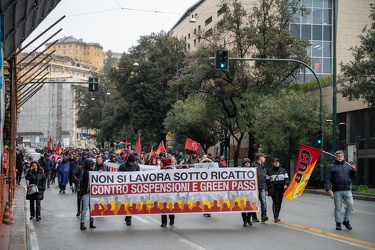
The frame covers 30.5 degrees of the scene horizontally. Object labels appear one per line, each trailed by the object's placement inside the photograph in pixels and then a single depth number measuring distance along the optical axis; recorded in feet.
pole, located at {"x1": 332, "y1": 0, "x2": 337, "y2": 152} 106.54
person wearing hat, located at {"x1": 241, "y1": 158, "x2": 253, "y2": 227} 51.24
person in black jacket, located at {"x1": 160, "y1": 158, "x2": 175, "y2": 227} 51.31
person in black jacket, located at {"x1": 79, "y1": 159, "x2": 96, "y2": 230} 50.14
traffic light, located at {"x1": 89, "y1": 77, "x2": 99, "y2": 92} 128.26
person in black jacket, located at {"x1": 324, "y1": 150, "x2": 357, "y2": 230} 47.98
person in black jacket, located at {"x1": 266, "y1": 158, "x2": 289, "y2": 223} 53.67
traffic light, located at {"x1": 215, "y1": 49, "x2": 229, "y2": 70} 93.71
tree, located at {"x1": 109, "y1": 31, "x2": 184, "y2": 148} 228.63
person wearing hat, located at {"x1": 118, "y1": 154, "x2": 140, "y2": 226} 53.26
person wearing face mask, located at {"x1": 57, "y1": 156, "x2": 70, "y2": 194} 97.90
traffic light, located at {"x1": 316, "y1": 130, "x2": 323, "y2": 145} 108.78
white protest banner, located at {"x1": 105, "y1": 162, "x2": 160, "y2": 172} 84.50
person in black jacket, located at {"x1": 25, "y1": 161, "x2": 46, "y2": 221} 56.54
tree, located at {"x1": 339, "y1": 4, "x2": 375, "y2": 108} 96.22
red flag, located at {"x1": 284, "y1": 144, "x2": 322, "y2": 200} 55.98
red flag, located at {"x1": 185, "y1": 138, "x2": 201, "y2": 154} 140.09
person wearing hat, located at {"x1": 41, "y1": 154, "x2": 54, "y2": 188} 106.01
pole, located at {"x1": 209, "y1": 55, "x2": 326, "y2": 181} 111.75
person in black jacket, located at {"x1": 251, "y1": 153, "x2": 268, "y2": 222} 53.36
